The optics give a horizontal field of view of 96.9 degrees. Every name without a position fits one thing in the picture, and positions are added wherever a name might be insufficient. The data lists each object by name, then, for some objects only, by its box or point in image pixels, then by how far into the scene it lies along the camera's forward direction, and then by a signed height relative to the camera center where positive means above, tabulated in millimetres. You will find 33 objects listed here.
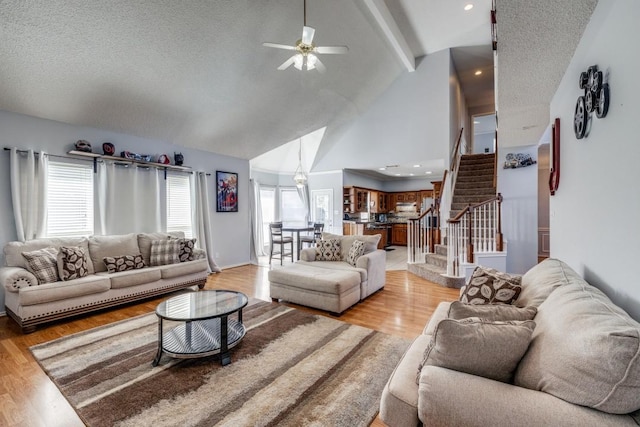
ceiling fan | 3087 +1900
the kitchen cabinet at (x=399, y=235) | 10180 -775
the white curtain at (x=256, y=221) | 7141 -168
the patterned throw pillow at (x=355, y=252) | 4160 -559
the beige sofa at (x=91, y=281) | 3057 -811
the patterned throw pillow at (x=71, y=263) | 3430 -564
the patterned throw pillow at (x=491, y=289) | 1957 -547
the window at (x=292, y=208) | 8898 +212
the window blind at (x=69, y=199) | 3953 +262
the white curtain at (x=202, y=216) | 5688 -3
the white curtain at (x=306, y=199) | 8719 +480
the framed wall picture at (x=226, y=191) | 6154 +538
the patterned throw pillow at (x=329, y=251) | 4449 -580
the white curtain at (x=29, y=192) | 3572 +336
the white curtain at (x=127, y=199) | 4422 +292
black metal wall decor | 1555 +671
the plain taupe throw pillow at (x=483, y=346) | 1188 -569
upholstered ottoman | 3387 -913
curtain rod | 3693 +875
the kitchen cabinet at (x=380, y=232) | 8859 -603
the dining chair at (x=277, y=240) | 6570 -574
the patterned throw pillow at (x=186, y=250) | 4609 -561
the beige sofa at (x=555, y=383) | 910 -640
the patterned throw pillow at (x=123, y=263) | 3908 -648
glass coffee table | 2348 -1088
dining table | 6592 -357
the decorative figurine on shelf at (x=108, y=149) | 4348 +1056
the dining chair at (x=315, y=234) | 6805 -492
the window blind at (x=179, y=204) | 5379 +238
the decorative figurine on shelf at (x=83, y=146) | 4086 +1040
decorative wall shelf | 4087 +910
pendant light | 7539 +1167
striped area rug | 1791 -1241
